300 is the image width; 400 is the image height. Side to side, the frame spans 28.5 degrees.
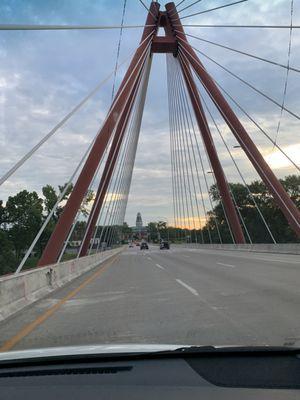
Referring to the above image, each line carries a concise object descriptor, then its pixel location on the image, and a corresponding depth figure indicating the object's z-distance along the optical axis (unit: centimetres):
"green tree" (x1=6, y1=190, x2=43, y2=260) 9350
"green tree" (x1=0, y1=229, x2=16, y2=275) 8124
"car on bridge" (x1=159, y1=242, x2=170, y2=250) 8267
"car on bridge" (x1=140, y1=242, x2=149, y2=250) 9042
